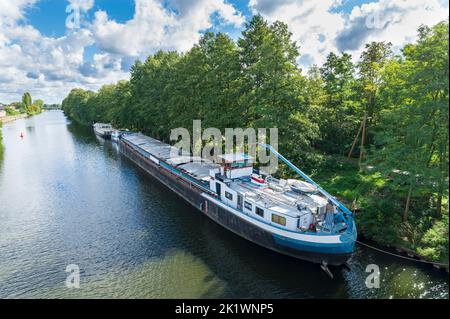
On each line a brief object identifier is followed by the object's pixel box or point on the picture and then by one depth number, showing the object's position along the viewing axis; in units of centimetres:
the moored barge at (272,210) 2373
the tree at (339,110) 5134
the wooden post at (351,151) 4701
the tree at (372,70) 4850
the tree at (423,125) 2411
